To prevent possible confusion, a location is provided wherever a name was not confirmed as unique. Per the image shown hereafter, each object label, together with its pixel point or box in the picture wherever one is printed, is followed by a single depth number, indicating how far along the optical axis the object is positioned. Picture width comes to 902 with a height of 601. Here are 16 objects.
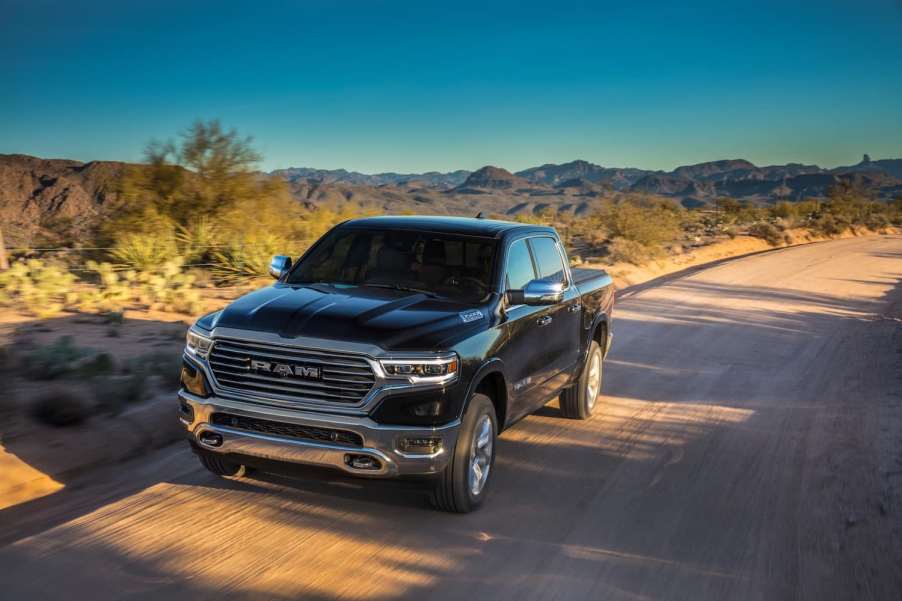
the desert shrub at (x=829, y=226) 46.94
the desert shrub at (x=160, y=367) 7.92
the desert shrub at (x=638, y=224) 29.75
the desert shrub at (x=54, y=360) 7.55
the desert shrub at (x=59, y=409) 6.33
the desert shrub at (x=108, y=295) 11.81
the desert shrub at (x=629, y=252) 25.02
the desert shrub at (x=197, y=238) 16.81
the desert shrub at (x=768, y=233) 40.62
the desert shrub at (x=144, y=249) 15.48
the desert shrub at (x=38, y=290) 11.41
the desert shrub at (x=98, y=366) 7.69
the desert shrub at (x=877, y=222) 52.97
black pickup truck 4.60
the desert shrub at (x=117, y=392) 6.85
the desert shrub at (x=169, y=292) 12.22
